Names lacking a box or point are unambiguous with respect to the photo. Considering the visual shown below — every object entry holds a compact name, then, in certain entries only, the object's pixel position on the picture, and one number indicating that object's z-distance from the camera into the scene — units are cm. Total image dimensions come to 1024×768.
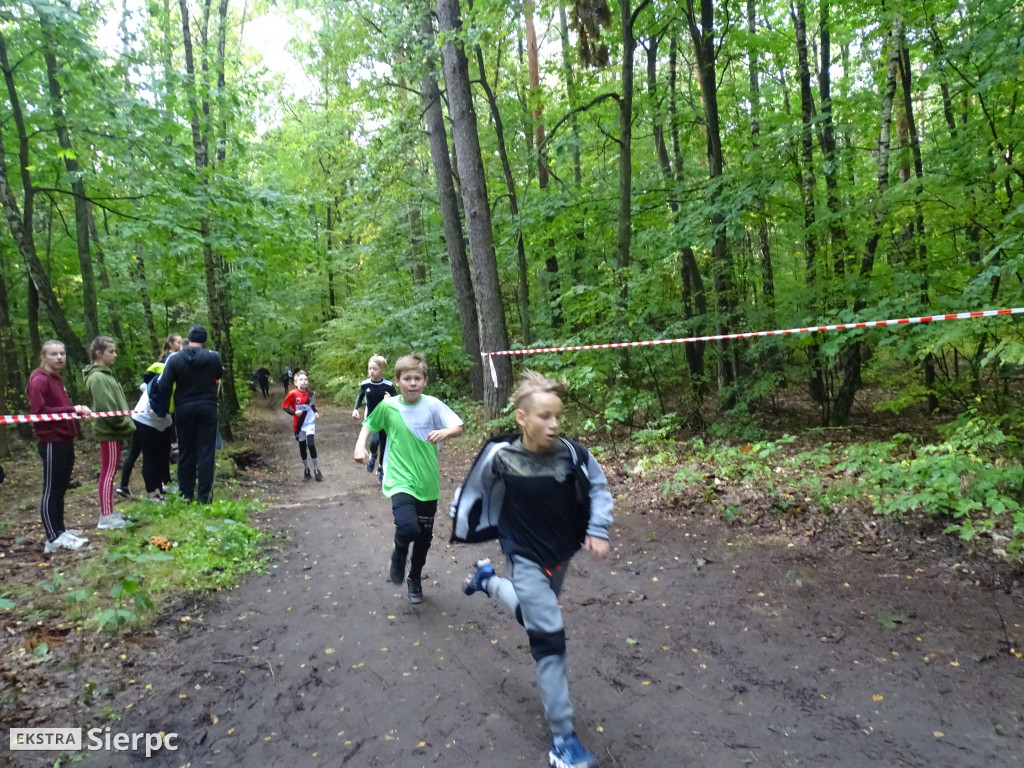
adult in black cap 690
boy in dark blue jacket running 297
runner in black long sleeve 802
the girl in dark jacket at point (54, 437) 538
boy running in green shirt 446
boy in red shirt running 1023
